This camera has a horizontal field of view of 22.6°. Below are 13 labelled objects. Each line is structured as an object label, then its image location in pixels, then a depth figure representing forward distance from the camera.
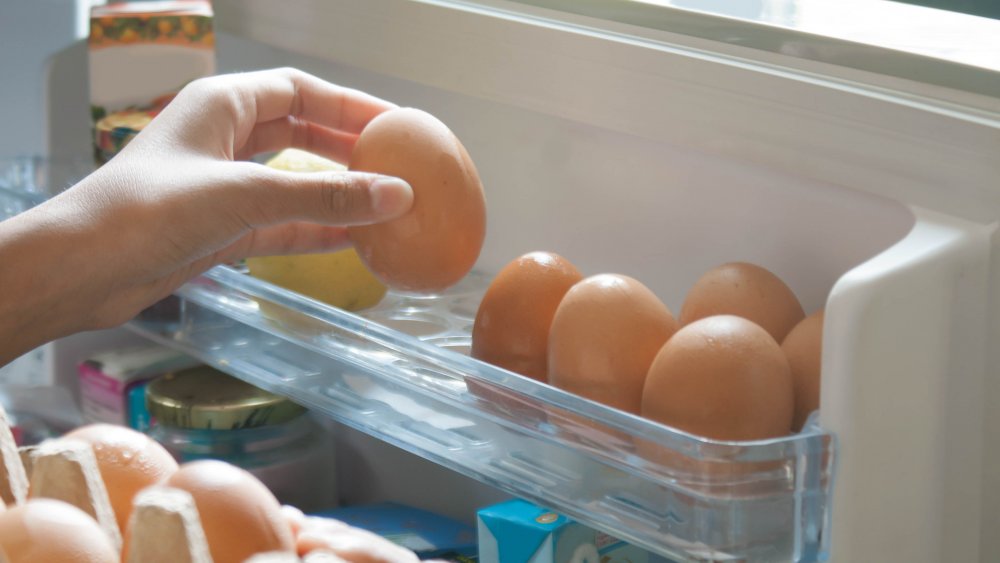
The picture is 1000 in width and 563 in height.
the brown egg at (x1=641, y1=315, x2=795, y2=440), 0.67
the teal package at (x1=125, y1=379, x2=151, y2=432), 0.96
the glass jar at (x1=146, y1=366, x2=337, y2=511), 0.92
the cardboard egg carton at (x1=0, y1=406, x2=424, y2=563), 0.66
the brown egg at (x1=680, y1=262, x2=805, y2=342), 0.72
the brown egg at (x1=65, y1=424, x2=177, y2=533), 0.74
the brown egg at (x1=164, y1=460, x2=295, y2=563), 0.70
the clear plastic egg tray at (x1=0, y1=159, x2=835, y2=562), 0.65
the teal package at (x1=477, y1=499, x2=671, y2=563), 0.79
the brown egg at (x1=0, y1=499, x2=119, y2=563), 0.67
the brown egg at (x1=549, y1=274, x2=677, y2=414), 0.70
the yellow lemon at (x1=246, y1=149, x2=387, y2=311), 0.82
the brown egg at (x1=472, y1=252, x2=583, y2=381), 0.73
